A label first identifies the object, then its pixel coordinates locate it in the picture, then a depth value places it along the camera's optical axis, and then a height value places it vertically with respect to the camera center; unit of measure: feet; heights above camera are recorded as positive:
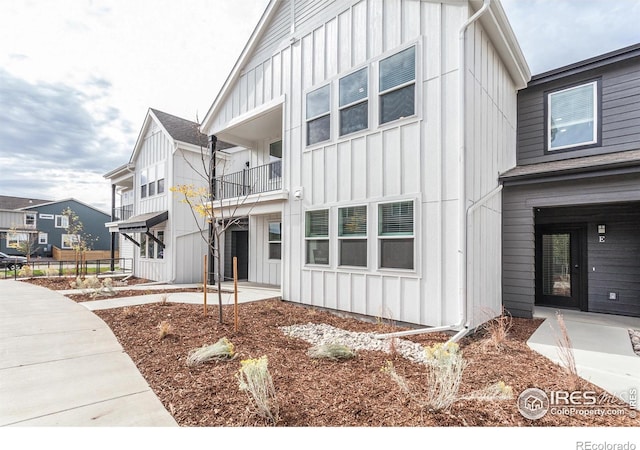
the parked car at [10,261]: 62.72 -5.85
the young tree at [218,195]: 31.86 +4.43
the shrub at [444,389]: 8.79 -4.78
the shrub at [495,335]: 15.16 -5.43
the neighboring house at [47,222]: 91.25 +3.96
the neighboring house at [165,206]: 42.39 +4.25
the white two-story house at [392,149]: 17.31 +5.77
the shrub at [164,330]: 15.91 -5.15
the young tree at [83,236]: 94.95 -0.90
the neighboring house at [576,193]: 20.85 +2.81
